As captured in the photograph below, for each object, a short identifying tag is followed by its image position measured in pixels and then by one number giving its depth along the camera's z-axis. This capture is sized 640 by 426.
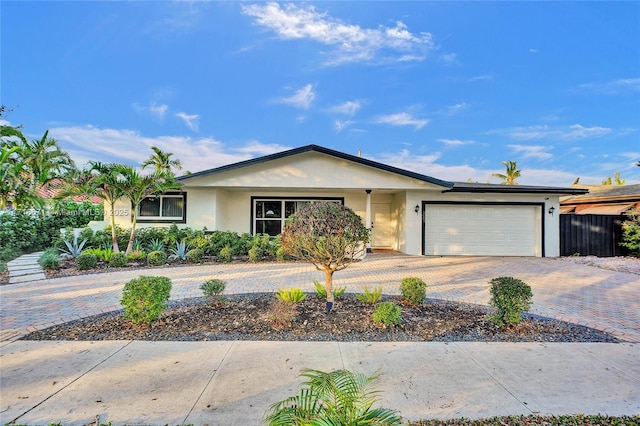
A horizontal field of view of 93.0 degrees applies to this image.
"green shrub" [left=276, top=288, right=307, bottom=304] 5.15
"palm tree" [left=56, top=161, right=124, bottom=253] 10.34
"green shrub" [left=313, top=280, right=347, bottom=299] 5.64
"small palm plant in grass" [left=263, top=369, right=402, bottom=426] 1.58
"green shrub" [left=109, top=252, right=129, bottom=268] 9.97
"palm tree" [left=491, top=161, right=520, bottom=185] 31.44
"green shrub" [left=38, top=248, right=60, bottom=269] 9.47
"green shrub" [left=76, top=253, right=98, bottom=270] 9.48
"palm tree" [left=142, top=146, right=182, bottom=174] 17.66
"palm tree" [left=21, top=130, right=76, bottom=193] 8.39
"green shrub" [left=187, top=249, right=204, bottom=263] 10.92
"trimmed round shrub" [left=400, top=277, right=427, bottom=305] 5.50
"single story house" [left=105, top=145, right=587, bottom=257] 12.76
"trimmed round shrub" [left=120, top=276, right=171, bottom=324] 4.42
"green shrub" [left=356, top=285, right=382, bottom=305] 5.35
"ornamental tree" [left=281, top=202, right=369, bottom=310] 4.93
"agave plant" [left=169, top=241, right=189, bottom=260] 11.35
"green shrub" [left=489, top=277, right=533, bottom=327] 4.45
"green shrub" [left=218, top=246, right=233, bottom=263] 11.18
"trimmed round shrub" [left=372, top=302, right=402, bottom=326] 4.51
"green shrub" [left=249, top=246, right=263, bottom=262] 11.31
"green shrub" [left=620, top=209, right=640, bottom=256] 13.06
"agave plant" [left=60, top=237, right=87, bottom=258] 10.83
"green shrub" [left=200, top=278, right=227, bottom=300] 5.43
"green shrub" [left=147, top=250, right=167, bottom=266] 10.47
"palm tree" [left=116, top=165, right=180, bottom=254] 10.55
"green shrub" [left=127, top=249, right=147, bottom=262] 10.69
